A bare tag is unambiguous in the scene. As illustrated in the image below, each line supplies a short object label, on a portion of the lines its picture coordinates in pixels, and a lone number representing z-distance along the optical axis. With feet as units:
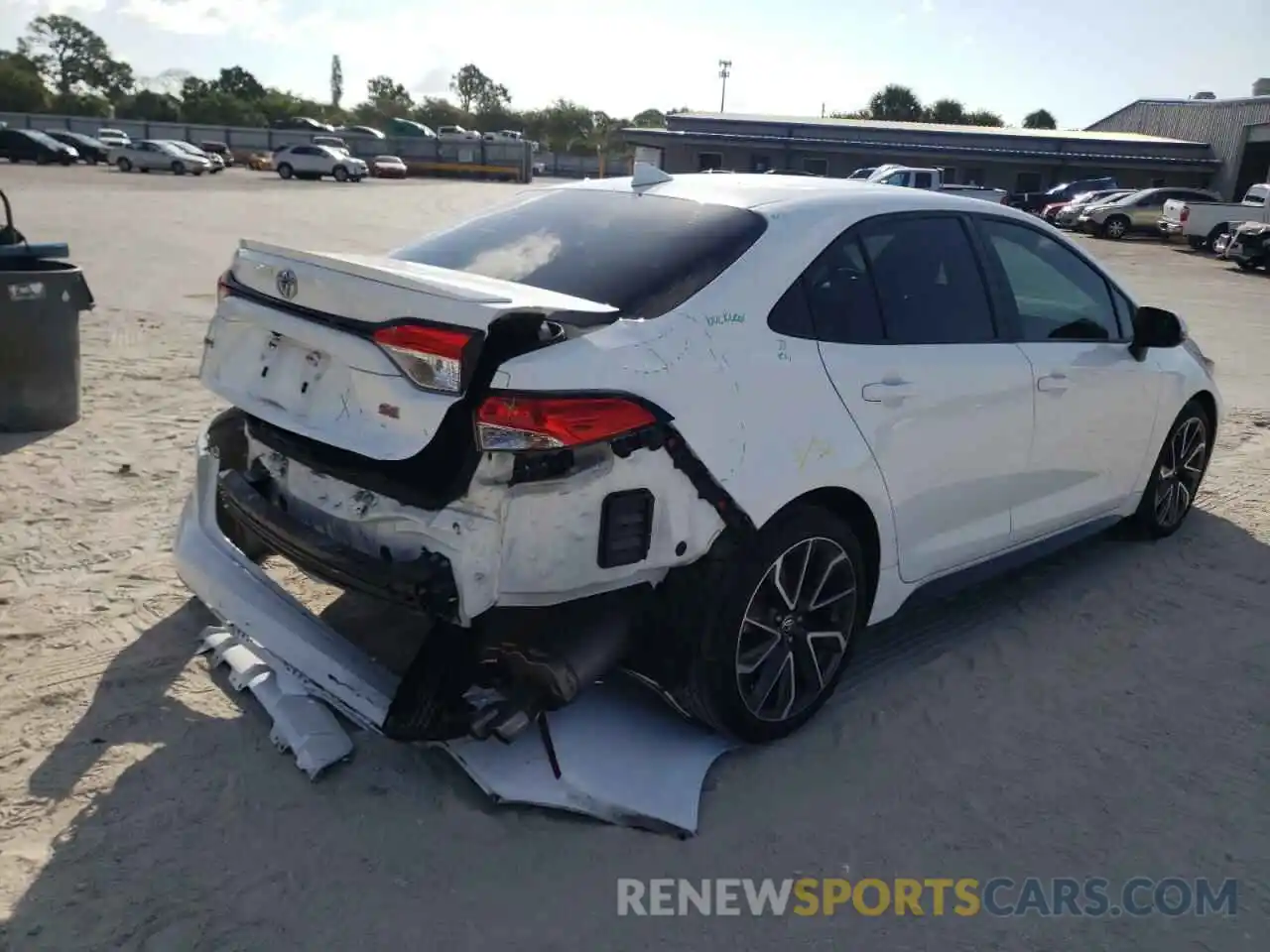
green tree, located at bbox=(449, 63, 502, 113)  433.48
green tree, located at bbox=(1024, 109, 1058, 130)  317.48
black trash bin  20.20
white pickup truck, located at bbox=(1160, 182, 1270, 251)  95.04
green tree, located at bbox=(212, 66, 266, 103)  333.83
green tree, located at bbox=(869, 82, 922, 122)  298.56
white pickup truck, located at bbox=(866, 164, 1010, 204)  94.89
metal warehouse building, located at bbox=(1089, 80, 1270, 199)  145.59
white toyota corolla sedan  9.12
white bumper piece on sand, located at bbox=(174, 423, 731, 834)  10.06
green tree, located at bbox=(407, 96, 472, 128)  372.17
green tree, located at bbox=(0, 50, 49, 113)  250.78
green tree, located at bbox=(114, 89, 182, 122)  271.69
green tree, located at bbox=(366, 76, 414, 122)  365.20
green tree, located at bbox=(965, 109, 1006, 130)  284.41
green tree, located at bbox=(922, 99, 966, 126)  288.51
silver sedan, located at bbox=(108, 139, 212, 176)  147.95
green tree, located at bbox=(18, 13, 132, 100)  331.16
